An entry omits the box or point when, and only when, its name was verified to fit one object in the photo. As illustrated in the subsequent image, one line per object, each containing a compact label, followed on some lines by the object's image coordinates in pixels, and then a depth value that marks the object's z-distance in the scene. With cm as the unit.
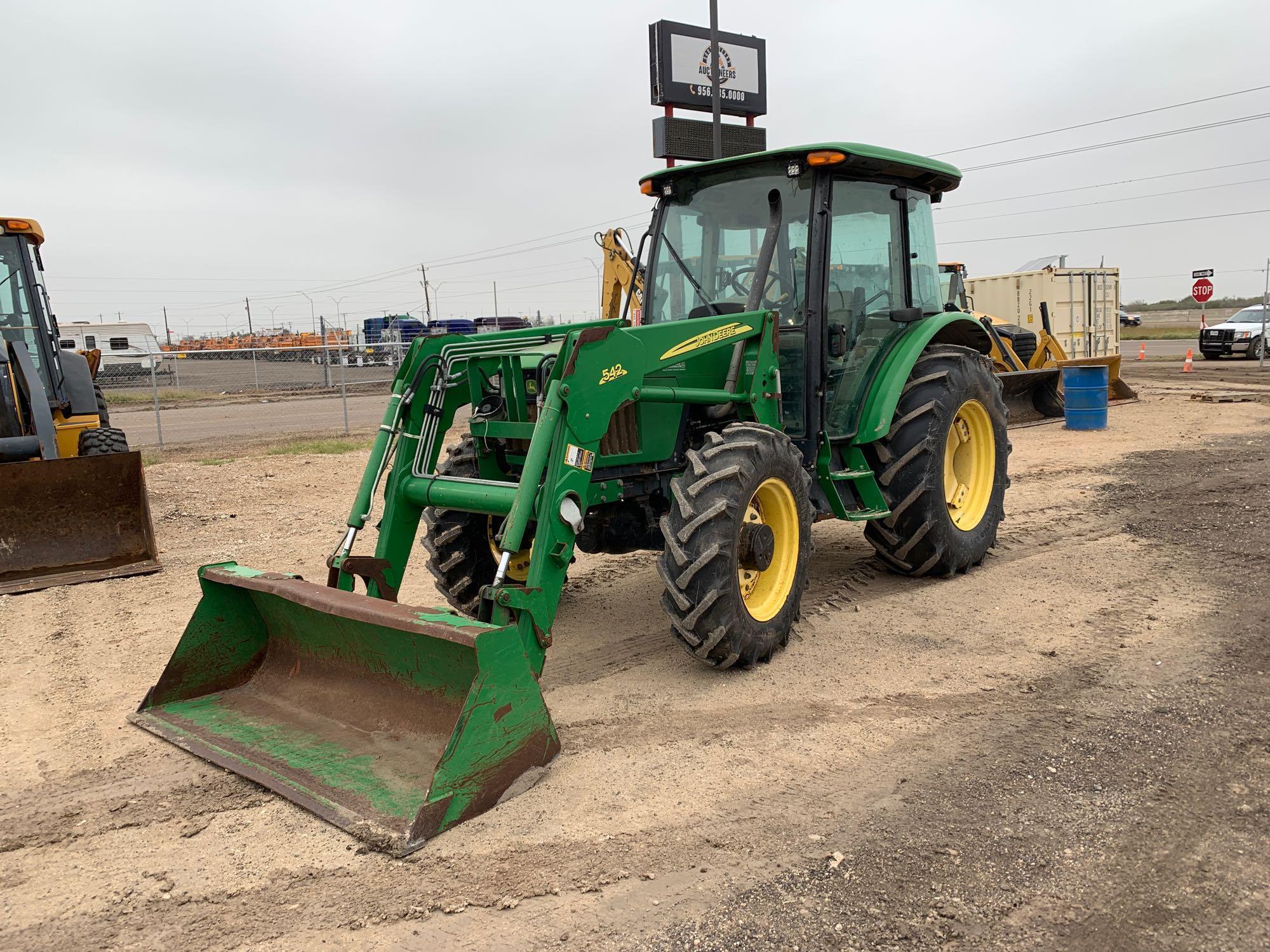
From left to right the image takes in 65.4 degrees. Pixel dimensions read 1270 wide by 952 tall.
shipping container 1988
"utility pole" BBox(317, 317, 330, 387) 2340
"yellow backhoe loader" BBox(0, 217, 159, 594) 690
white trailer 3322
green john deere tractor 380
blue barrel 1351
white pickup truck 2562
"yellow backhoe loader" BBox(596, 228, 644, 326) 1029
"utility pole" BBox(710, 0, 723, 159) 1305
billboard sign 1436
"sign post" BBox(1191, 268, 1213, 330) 2497
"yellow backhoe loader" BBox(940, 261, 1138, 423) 1421
